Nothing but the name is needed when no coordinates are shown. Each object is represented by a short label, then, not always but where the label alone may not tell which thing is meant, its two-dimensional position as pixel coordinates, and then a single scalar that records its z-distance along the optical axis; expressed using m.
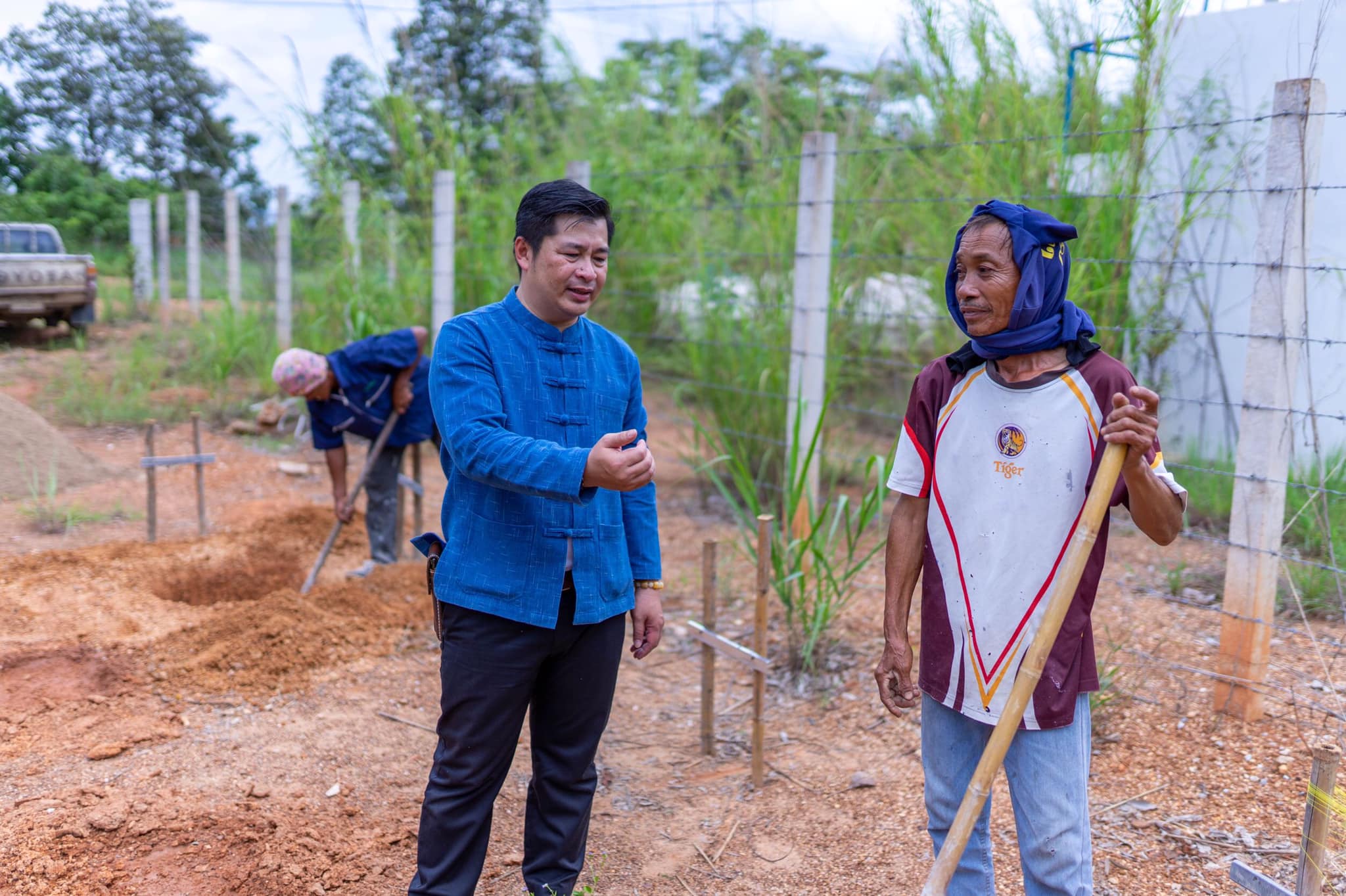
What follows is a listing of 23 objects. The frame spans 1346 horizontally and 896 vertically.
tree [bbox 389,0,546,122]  20.19
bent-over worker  4.55
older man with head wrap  1.78
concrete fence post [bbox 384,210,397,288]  7.48
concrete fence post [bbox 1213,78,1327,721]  2.91
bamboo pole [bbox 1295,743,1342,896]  1.89
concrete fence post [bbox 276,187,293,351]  9.29
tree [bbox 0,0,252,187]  19.94
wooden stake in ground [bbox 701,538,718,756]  3.17
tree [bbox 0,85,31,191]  17.56
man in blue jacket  2.08
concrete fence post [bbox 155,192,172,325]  13.11
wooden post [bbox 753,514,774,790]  3.01
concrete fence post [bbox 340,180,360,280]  7.81
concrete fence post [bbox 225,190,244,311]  11.48
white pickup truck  11.44
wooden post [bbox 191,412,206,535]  5.40
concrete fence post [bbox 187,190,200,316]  13.23
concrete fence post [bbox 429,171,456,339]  6.41
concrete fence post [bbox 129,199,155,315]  14.39
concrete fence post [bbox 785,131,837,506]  4.28
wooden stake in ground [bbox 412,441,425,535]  4.82
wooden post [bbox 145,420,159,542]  5.22
